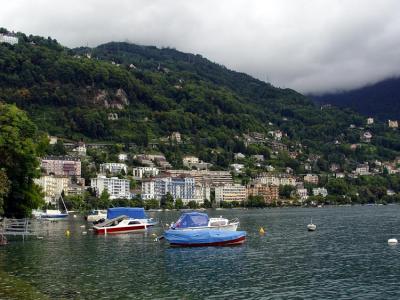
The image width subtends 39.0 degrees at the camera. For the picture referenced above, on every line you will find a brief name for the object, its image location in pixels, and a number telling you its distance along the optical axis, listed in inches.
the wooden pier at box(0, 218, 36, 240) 2511.9
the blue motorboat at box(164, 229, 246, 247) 2500.0
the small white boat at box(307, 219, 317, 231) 3563.0
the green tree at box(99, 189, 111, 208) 7677.2
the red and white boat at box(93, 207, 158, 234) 3415.4
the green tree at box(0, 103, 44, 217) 2598.4
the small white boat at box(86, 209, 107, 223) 4846.5
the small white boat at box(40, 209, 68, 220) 5543.3
